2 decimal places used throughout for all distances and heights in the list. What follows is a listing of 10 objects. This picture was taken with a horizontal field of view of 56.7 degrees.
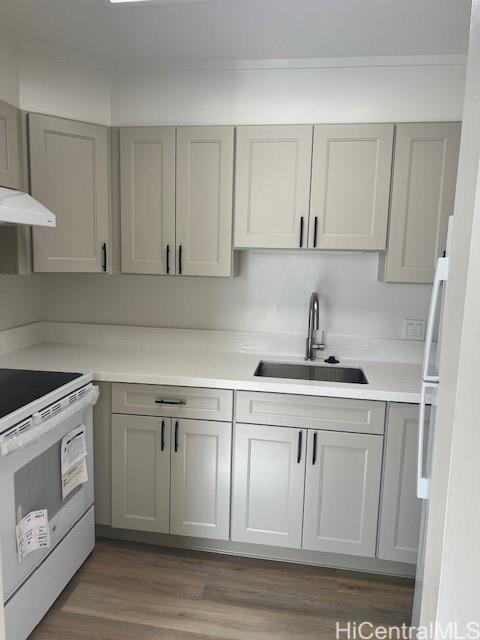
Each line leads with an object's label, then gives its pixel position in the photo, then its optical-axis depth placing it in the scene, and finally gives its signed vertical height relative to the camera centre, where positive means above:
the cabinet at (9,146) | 2.08 +0.52
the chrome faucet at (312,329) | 2.42 -0.34
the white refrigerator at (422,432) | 1.43 -0.54
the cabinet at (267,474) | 2.01 -0.98
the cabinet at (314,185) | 2.19 +0.40
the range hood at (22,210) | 1.70 +0.18
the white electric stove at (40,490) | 1.54 -0.89
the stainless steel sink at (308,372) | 2.44 -0.58
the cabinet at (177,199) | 2.30 +0.33
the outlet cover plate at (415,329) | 2.48 -0.33
